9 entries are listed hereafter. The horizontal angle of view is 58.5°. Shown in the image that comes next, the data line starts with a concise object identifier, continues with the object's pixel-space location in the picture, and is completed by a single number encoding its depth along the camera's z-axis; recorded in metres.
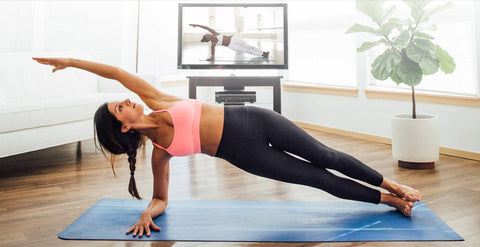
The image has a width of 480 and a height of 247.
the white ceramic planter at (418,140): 2.86
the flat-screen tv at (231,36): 4.25
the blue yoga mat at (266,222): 1.72
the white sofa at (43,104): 2.73
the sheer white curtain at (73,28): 3.88
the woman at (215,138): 1.79
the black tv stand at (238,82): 4.15
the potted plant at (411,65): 2.78
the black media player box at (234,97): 4.13
